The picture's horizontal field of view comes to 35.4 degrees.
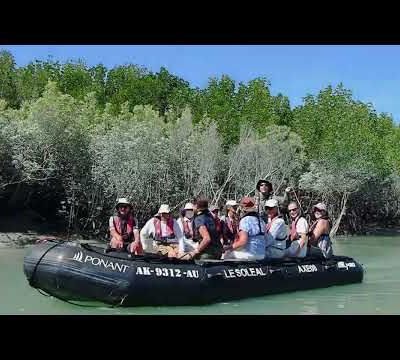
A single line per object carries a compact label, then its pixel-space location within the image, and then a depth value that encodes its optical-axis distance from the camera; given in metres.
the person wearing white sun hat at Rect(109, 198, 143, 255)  10.21
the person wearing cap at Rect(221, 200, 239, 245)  11.21
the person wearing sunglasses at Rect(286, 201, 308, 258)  11.47
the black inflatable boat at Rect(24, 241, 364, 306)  8.89
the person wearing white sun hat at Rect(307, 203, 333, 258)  11.94
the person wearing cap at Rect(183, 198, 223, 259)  9.80
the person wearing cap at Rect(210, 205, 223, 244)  10.76
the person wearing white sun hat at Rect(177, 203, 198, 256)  10.53
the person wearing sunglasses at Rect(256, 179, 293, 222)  10.45
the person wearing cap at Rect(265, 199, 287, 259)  10.46
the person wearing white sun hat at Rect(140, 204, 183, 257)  10.61
